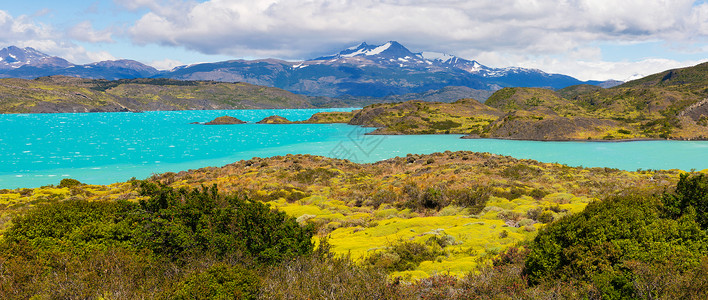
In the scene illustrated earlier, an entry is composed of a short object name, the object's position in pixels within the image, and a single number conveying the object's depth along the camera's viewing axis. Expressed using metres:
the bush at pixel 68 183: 36.25
